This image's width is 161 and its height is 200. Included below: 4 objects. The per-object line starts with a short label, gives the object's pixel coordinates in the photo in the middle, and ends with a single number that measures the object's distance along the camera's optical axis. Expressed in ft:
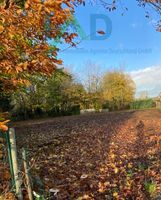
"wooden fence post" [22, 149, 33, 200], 7.01
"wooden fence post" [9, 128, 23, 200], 6.88
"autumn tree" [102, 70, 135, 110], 69.68
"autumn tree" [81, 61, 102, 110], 62.83
